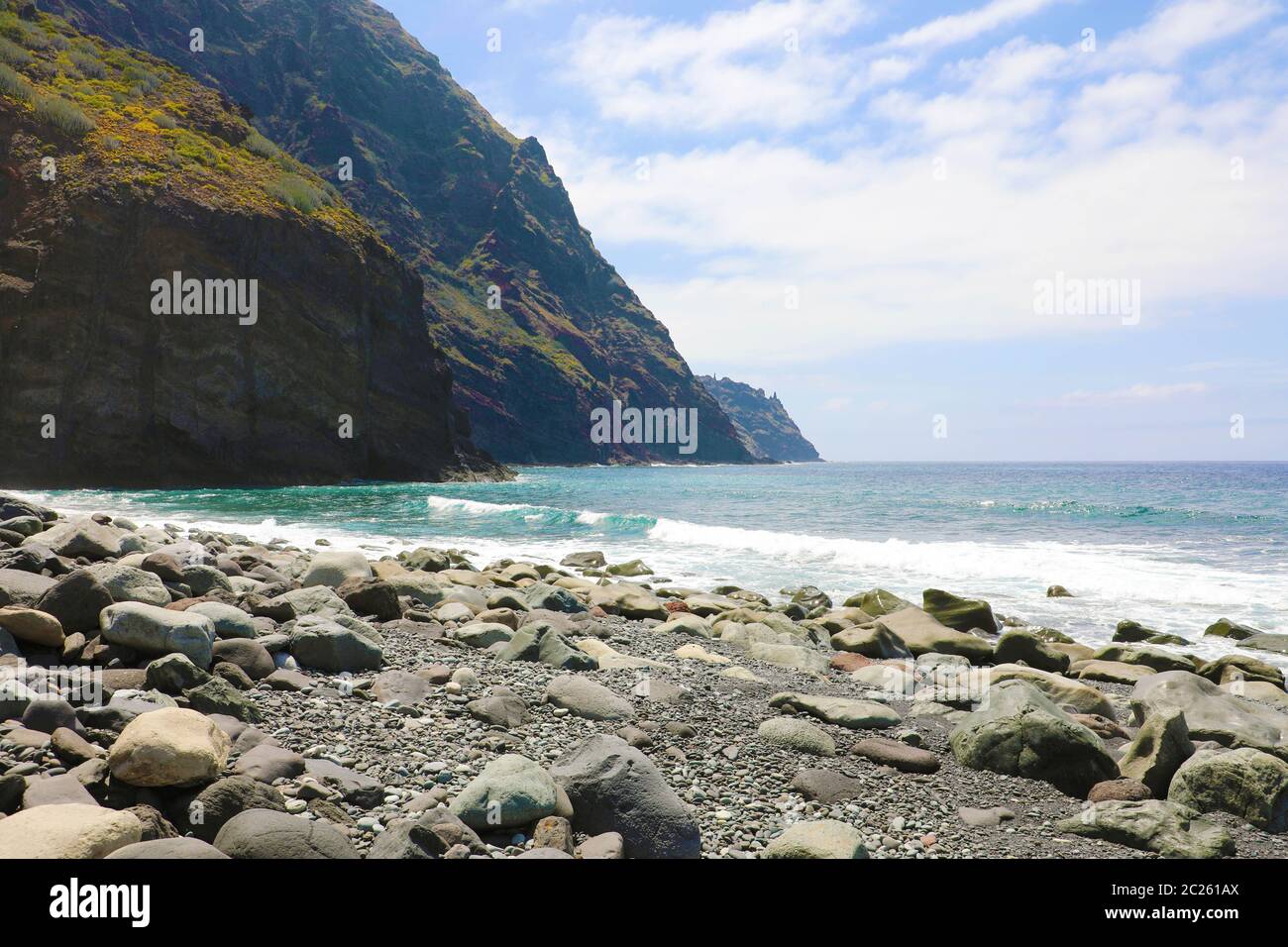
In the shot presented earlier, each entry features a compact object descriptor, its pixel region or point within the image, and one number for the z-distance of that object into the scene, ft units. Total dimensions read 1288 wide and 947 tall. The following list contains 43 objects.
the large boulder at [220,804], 12.07
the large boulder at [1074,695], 26.45
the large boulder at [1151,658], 34.53
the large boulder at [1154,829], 15.51
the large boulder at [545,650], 24.67
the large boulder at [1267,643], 38.52
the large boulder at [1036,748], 18.78
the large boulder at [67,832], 10.27
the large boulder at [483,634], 27.22
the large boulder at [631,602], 41.11
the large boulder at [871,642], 37.01
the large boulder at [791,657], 31.63
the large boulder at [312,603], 25.02
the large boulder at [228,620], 20.80
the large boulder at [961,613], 43.32
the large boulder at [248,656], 19.29
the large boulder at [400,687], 19.31
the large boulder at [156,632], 18.30
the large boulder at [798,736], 18.79
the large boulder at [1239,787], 17.22
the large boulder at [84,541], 29.50
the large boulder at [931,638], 37.22
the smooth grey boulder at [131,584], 20.99
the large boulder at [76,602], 19.44
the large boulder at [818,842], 12.94
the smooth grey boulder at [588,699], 19.67
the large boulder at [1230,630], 41.75
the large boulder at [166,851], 10.40
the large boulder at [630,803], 13.56
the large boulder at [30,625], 18.45
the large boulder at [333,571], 33.81
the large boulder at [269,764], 13.56
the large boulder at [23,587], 20.25
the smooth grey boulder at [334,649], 21.21
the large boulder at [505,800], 13.12
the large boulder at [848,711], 21.09
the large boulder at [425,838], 11.63
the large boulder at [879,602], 46.11
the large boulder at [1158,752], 19.02
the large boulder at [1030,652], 35.40
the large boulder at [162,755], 12.46
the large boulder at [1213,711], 23.36
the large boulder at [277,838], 11.25
